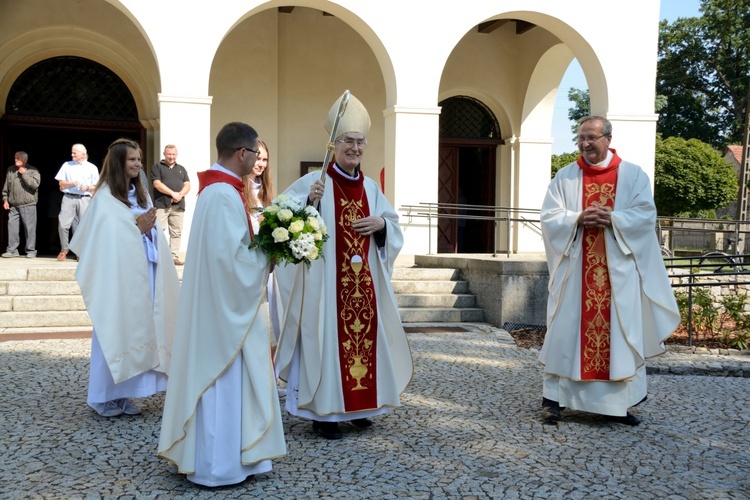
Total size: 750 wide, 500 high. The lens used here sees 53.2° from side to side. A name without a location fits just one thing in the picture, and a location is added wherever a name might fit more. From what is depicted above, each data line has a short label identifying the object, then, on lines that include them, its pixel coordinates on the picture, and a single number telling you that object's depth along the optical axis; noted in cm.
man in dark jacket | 1145
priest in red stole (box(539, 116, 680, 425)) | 498
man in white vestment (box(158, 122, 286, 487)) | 361
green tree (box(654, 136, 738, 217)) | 2986
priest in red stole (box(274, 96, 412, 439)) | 455
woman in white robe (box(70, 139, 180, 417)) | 489
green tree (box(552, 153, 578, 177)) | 4029
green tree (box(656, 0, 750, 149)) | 4222
